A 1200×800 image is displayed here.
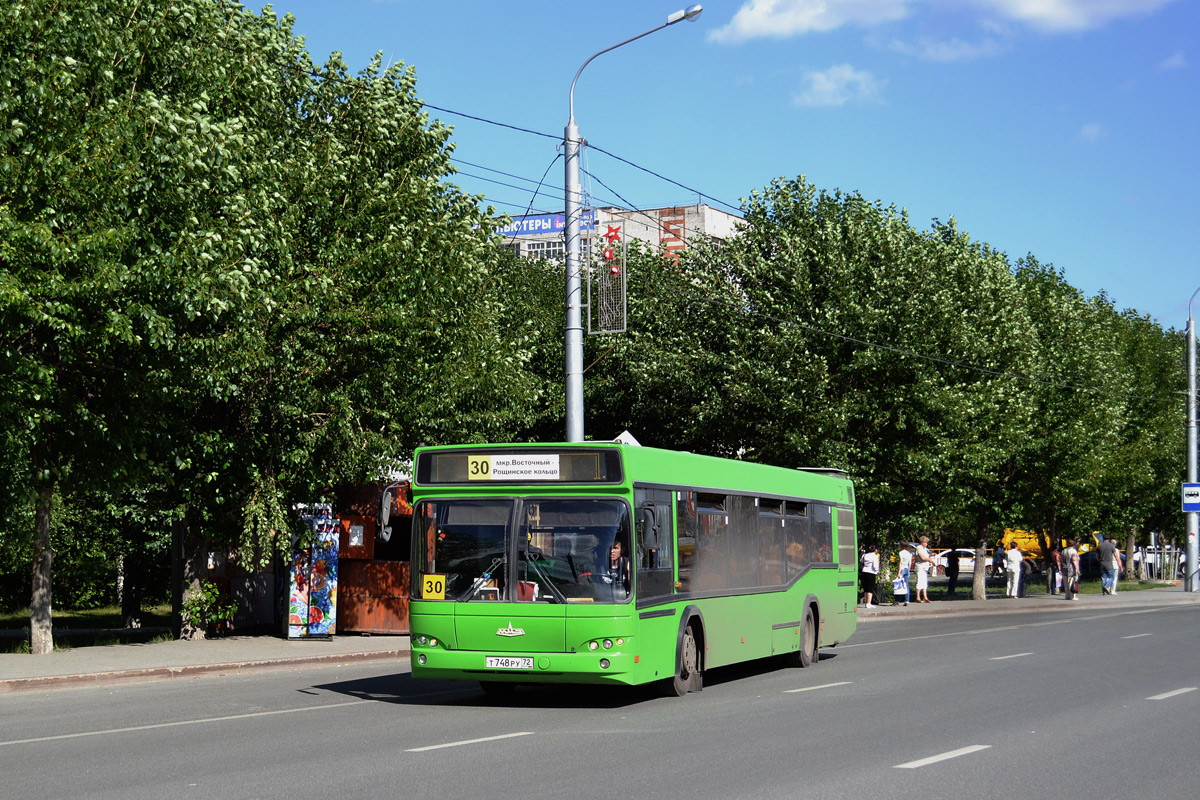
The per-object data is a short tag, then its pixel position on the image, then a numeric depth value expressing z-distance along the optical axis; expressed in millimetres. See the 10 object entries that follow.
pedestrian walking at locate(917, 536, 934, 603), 38531
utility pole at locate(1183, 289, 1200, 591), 45438
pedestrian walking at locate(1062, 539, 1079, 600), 40419
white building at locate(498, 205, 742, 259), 96981
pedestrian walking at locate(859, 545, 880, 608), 35219
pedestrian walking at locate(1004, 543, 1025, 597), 41875
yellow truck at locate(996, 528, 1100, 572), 67250
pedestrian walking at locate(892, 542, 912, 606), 38281
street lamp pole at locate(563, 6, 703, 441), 21656
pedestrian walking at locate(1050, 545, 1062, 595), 48006
